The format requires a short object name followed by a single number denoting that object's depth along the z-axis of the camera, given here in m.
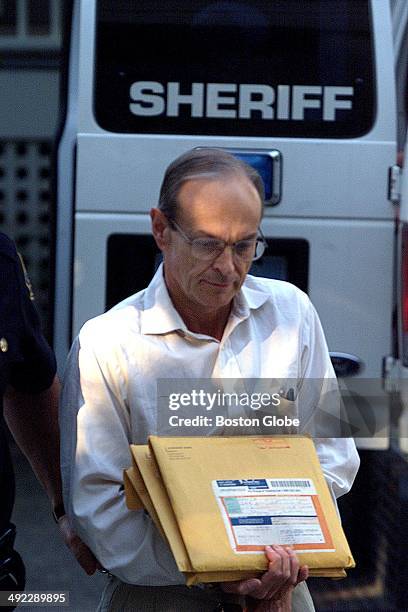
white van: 7.66
